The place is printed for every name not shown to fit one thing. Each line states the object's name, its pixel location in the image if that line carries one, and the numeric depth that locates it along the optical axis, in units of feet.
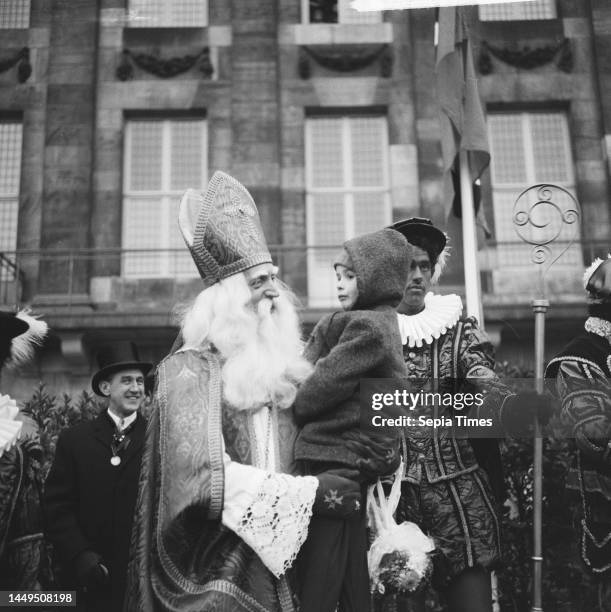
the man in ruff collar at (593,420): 13.39
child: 10.16
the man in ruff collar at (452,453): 12.33
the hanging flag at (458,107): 20.25
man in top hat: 14.58
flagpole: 18.15
